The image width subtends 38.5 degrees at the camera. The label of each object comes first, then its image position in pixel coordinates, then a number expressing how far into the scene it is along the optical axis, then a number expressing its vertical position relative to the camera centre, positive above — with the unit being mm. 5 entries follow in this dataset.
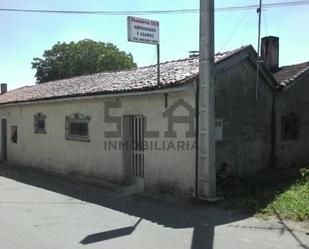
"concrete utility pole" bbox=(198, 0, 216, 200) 10211 +401
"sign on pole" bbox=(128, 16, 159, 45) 11275 +2445
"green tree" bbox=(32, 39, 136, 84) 45469 +6647
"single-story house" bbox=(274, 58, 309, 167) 14266 +215
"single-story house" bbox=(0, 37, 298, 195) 11203 +9
